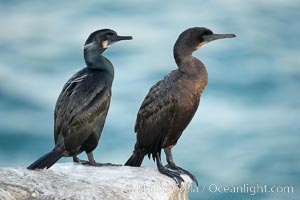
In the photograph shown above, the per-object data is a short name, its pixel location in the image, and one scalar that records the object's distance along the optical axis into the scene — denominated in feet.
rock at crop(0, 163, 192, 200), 42.48
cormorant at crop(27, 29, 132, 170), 50.62
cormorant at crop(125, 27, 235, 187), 50.42
